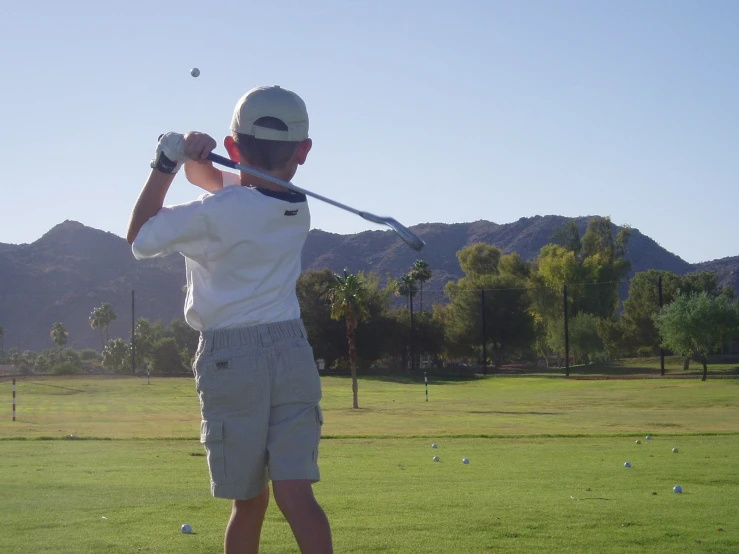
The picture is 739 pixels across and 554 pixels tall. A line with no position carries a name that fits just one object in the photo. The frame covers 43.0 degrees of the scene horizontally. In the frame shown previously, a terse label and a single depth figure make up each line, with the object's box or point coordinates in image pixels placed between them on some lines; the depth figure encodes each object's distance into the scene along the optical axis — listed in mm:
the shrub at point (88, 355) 136875
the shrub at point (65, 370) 90250
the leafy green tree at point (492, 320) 98625
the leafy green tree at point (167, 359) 107375
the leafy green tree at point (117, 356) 109375
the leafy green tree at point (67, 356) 116525
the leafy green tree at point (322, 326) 92000
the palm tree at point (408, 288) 96206
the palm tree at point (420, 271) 99625
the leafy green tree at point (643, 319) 95625
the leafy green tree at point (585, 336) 100938
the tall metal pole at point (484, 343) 83169
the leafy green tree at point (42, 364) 109875
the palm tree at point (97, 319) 114562
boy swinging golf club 3883
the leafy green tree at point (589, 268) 113250
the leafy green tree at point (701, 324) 63906
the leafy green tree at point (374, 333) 92000
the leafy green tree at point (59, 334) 118025
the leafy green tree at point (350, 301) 53656
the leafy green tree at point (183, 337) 107444
